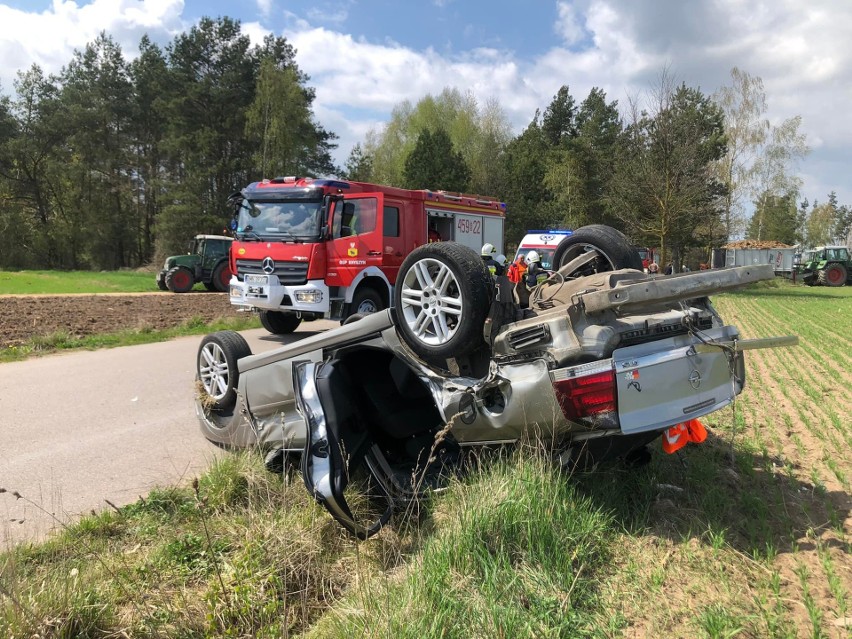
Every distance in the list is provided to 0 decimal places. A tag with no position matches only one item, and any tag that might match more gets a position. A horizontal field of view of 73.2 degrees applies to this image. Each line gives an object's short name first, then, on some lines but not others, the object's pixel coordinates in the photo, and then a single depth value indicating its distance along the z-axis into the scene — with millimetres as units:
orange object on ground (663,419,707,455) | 3082
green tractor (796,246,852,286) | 34625
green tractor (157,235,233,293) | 24422
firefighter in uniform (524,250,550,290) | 5117
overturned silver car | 2812
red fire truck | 10445
